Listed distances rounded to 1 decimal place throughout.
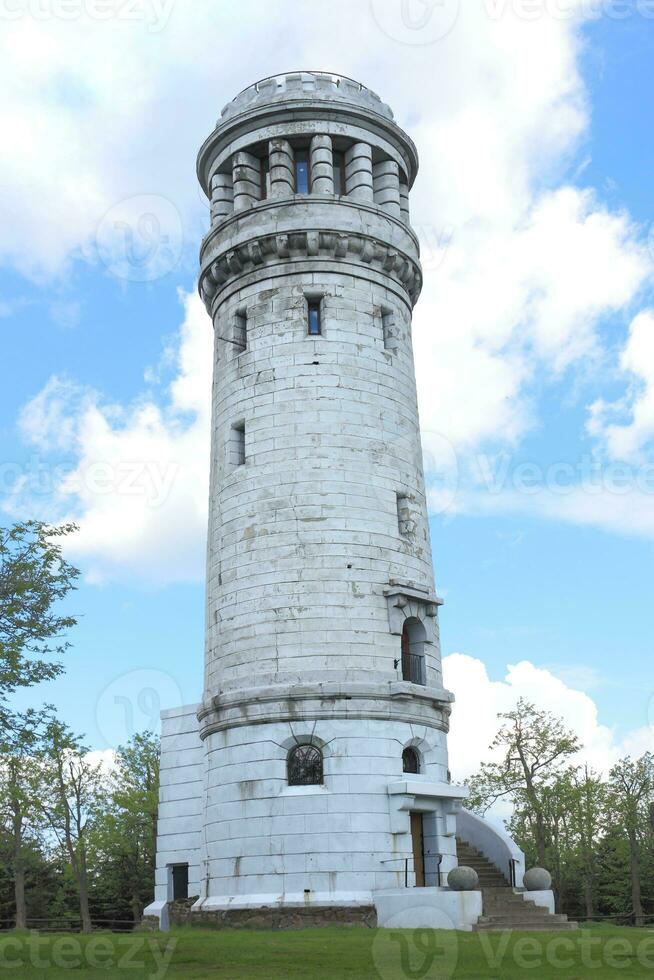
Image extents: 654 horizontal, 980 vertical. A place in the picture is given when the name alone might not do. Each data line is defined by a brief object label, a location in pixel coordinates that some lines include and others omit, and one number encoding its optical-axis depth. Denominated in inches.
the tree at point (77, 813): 2187.5
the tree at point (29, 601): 835.4
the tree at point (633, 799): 2253.9
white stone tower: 1145.4
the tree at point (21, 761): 825.4
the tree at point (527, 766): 2106.3
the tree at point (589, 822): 2325.3
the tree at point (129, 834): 2272.4
